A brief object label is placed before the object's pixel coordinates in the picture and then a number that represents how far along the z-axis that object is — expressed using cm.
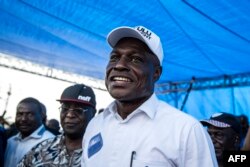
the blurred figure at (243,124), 325
